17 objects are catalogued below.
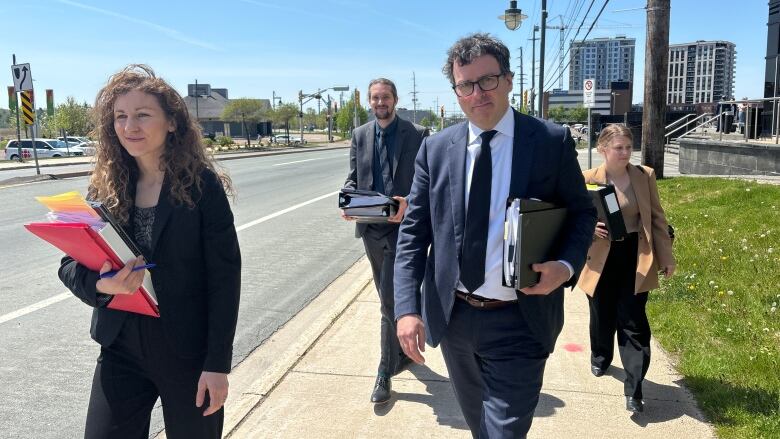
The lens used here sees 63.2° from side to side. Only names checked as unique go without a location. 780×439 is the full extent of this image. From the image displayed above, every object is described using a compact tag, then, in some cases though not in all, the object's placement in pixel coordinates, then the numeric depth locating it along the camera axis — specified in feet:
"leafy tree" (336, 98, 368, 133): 326.40
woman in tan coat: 12.94
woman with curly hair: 7.46
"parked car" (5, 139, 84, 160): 129.90
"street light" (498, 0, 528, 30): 68.54
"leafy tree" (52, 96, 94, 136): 239.50
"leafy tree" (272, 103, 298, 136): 262.06
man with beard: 13.46
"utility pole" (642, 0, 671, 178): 40.60
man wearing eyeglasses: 7.73
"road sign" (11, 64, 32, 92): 78.33
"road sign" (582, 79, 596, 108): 51.78
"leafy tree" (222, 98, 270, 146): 237.66
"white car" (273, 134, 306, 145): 234.56
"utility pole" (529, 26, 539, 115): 133.18
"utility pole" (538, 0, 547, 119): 77.66
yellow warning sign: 80.94
